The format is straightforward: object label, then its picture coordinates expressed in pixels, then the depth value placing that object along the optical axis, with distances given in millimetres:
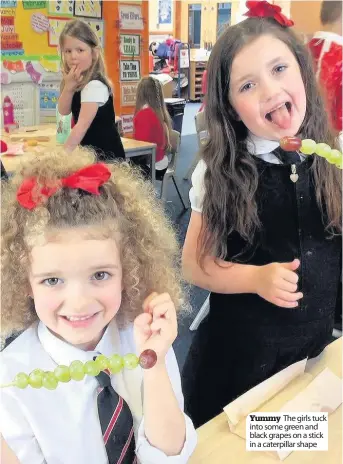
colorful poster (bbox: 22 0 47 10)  2490
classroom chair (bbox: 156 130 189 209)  2420
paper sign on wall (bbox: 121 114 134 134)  2542
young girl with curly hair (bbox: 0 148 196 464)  416
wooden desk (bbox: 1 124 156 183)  2166
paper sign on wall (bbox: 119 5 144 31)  2519
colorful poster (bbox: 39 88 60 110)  2535
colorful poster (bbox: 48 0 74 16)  2508
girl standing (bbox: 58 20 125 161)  1133
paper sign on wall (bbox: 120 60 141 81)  2592
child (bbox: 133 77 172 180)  2238
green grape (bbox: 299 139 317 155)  469
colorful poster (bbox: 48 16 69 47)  2523
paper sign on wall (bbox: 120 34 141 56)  2586
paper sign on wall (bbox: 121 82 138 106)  2604
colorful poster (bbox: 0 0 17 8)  2453
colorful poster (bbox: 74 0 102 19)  2562
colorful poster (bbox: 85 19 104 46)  2522
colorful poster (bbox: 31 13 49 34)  2506
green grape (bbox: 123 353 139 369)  379
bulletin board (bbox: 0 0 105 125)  2459
